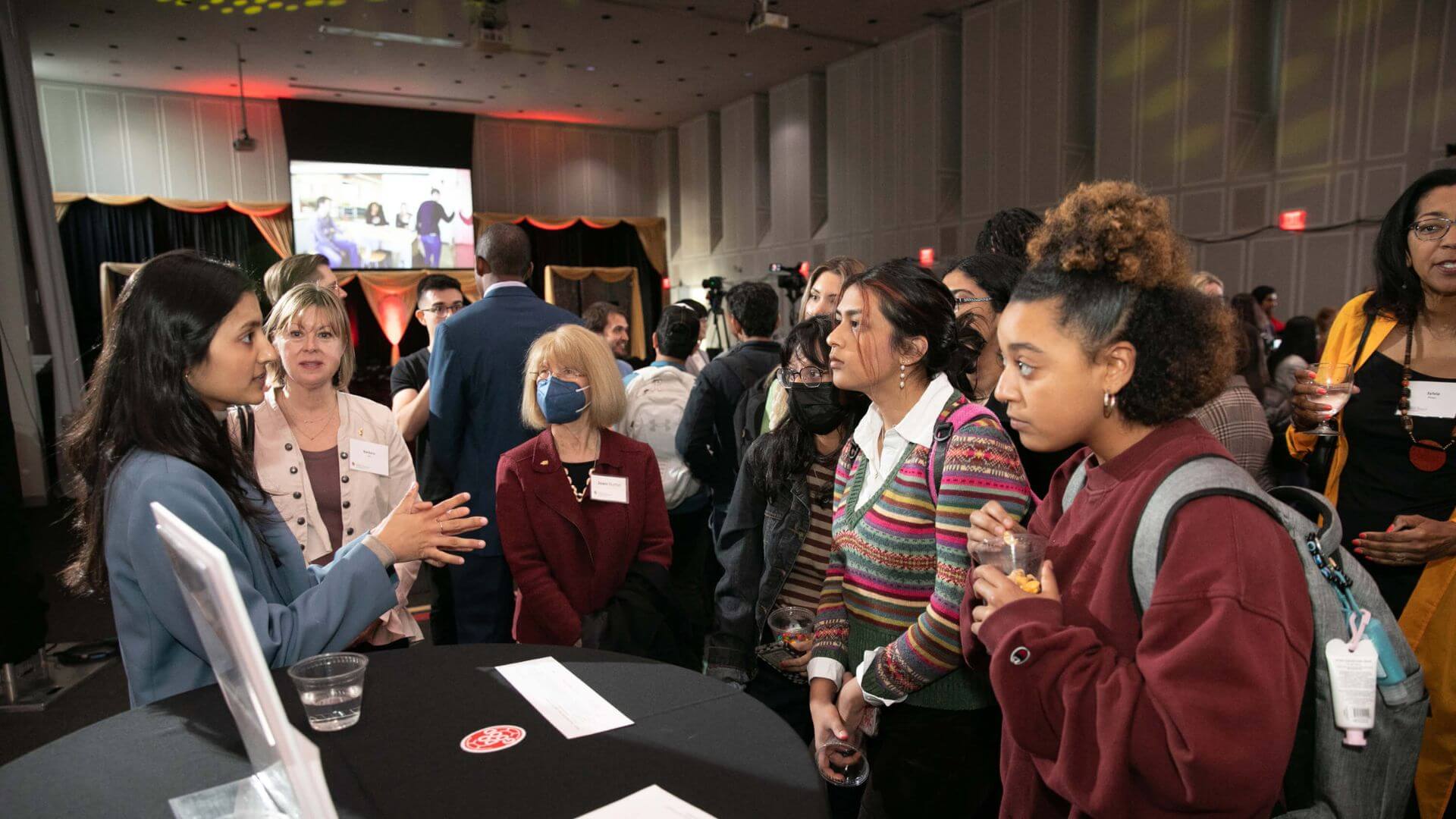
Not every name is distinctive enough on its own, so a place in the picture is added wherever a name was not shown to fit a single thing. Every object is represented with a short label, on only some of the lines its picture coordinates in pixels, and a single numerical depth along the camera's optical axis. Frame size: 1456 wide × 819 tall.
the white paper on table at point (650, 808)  1.00
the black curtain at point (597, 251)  14.73
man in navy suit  2.82
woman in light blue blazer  1.32
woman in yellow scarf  1.87
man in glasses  2.99
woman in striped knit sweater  1.53
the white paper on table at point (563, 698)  1.24
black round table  1.04
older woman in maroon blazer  2.34
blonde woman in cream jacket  2.18
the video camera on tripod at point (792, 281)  7.60
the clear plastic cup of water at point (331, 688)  1.22
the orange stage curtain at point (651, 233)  15.15
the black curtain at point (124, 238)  11.49
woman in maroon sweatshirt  0.89
